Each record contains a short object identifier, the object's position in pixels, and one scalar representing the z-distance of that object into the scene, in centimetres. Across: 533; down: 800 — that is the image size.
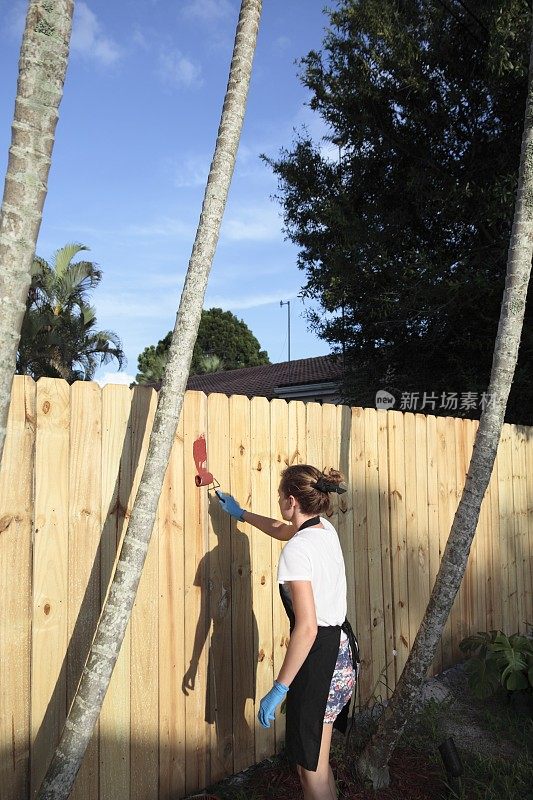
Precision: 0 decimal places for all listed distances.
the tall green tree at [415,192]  1098
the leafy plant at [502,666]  461
